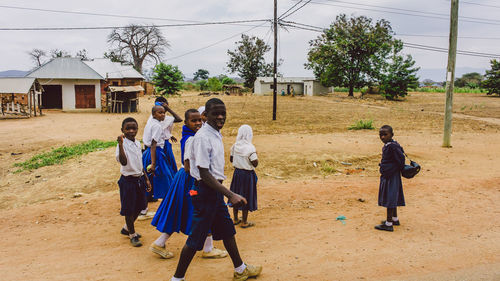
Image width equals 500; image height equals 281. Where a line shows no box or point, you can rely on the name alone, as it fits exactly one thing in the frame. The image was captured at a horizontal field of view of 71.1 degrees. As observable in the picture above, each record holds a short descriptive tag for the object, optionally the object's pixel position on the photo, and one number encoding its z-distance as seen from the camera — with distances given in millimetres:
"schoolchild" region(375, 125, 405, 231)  4769
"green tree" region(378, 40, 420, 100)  39812
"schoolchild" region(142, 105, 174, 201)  5043
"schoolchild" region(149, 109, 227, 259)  3676
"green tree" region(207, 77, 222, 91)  57219
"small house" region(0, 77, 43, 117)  21812
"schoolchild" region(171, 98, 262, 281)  3014
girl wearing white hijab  4863
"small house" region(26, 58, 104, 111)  26044
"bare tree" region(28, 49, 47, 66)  63319
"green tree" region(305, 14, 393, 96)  42344
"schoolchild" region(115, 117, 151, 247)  4293
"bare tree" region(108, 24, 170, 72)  64000
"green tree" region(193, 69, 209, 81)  93581
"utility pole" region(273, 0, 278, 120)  19400
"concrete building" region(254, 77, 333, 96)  52125
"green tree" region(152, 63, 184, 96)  39219
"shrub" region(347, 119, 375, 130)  16297
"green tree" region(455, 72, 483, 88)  57738
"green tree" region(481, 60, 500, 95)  39625
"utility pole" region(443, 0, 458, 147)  11523
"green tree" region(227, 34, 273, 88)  64750
